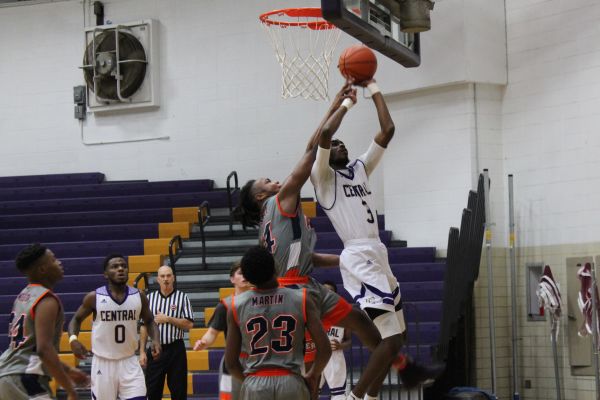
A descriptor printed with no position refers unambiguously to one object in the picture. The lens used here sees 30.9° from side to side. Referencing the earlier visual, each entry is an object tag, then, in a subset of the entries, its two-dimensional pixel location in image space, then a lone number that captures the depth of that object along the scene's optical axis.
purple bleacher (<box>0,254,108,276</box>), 15.48
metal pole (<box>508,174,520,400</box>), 13.38
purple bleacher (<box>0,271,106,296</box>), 15.16
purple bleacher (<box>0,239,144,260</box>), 15.73
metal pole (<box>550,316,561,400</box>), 12.75
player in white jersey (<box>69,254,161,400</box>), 10.35
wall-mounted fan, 17.42
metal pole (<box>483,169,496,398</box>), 12.97
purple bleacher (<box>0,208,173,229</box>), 16.33
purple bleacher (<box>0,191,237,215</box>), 16.48
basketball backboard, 10.43
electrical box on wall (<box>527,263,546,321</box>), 13.56
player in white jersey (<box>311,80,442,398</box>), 8.20
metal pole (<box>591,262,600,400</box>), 12.14
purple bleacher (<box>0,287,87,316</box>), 14.78
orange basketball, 8.12
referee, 11.64
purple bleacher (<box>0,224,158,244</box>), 16.05
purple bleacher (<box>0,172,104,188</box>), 17.61
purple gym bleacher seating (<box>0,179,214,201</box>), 16.77
